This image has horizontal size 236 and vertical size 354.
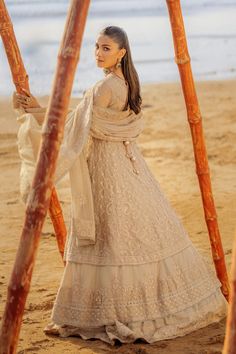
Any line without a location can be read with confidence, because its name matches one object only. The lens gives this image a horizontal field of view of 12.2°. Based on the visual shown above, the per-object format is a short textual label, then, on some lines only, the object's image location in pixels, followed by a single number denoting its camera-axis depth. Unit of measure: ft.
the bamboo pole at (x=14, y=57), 18.54
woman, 18.73
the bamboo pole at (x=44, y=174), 14.29
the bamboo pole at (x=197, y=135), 19.28
